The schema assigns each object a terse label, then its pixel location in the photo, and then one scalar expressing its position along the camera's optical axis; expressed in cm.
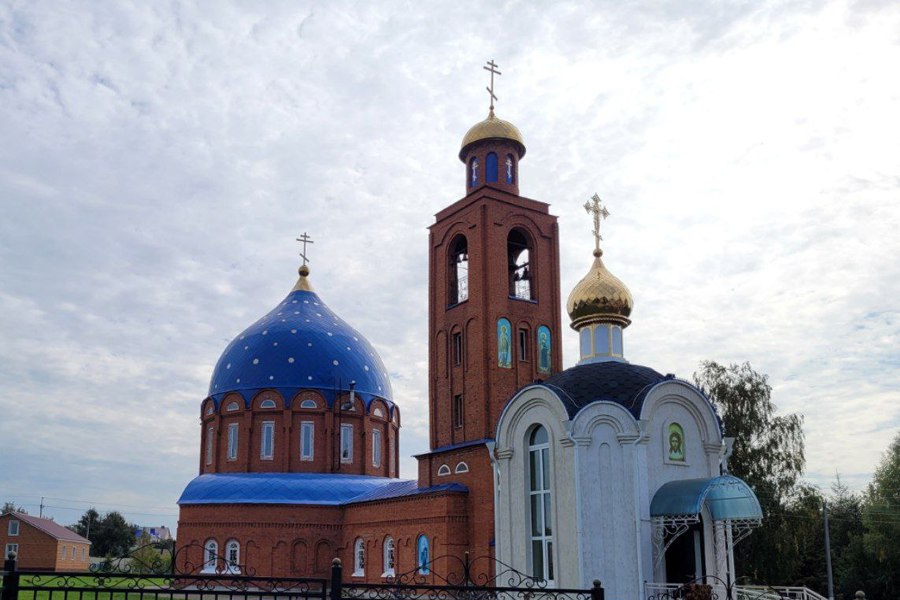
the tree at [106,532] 6388
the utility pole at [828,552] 2638
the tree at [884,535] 2920
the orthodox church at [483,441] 1658
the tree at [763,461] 2506
